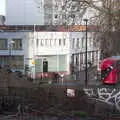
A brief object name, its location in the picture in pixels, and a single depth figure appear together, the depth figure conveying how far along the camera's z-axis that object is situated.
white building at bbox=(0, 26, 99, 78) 65.38
